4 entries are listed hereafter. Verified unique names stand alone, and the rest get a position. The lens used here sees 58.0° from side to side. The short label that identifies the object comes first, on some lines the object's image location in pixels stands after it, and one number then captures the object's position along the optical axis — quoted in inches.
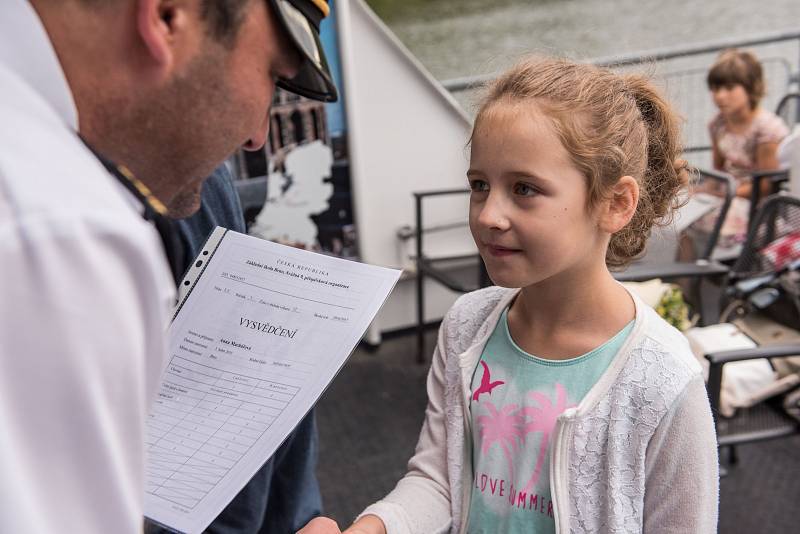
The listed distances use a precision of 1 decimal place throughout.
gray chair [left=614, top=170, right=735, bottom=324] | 86.0
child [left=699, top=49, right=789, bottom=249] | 131.7
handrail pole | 124.9
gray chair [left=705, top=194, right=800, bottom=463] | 72.8
